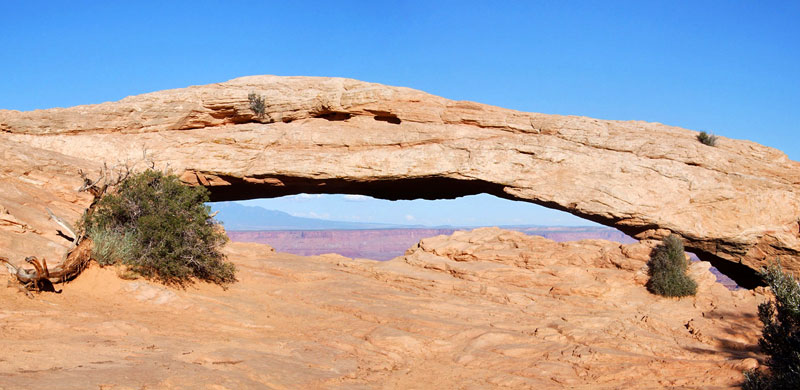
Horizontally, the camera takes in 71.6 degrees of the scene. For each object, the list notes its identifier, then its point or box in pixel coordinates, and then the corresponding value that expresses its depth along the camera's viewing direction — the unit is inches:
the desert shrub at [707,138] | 829.2
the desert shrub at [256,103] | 909.8
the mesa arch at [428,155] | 762.2
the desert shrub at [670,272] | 649.6
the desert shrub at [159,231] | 529.7
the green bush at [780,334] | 346.9
